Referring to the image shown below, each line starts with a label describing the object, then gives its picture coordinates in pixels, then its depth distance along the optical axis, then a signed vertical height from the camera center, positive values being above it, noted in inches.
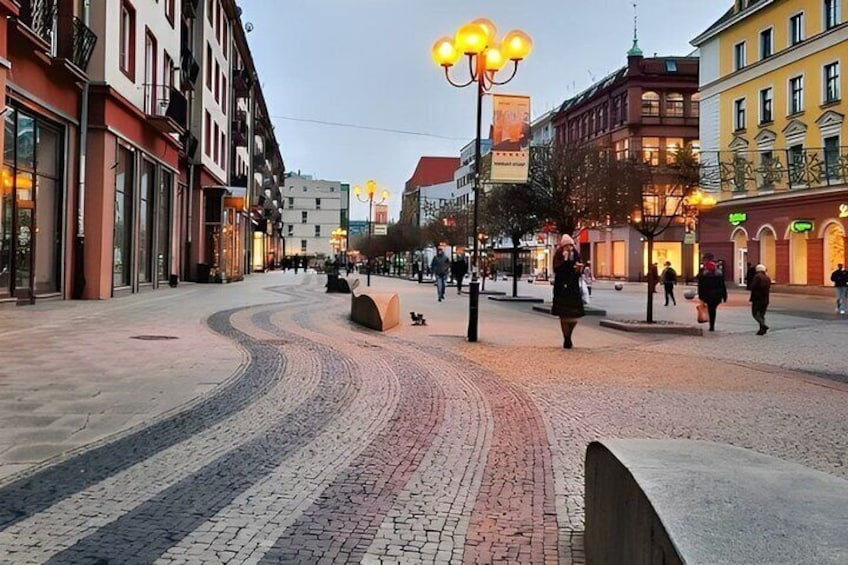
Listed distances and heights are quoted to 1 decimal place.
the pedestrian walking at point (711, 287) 637.9 -7.1
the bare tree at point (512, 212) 901.2 +96.9
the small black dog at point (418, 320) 624.3 -37.8
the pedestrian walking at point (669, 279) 1004.6 -0.3
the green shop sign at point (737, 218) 1520.7 +137.1
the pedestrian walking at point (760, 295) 599.8 -13.4
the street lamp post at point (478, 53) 510.0 +176.1
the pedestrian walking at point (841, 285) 838.5 -6.0
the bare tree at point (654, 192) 658.2 +88.3
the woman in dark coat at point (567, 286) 464.1 -4.9
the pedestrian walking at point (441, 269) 991.2 +13.6
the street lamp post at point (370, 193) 1381.6 +181.0
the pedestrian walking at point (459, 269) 1230.9 +16.5
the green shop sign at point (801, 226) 1332.9 +105.2
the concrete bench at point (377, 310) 570.3 -27.6
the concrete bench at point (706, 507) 75.8 -29.0
